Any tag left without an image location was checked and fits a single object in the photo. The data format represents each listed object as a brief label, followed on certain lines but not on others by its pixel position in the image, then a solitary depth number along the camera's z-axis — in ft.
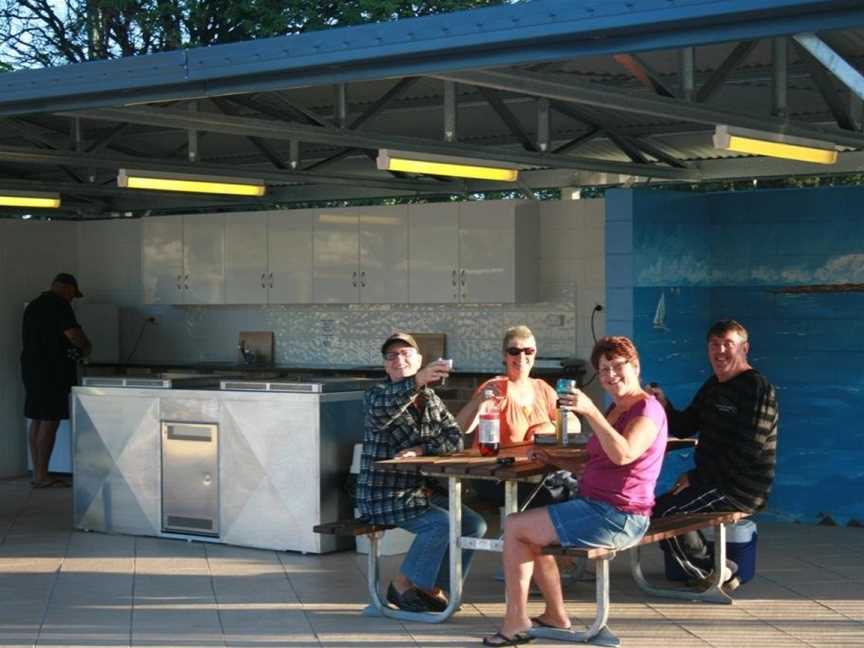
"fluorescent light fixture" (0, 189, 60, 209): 40.65
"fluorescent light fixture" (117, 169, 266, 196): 34.30
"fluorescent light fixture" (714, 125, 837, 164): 26.03
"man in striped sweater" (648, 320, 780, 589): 24.82
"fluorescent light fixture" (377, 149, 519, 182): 29.94
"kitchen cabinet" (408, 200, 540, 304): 38.01
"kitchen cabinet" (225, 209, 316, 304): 42.11
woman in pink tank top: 21.58
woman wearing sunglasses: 25.70
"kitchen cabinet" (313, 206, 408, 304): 40.29
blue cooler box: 25.98
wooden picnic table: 22.63
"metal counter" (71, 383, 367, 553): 29.14
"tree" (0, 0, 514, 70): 62.13
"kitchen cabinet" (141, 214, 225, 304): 43.80
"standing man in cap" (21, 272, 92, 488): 40.47
